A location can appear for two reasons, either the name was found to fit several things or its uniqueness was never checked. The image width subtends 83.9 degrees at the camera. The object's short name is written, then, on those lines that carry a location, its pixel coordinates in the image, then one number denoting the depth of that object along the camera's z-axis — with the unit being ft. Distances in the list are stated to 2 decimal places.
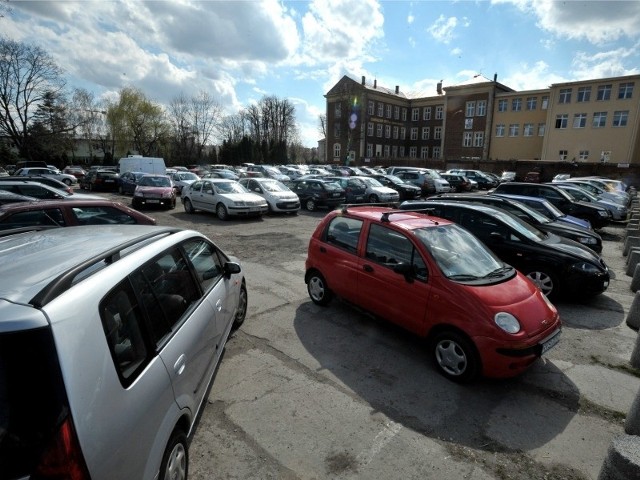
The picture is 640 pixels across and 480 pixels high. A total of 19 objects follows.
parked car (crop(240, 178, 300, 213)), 52.13
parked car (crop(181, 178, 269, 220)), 47.01
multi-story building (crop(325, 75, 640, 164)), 142.00
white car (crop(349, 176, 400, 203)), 62.75
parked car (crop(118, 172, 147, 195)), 72.95
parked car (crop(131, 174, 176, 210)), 53.52
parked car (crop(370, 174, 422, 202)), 73.10
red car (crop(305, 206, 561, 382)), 12.00
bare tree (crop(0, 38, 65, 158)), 128.88
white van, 84.12
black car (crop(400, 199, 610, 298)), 20.24
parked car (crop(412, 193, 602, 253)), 27.99
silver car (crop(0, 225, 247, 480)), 4.58
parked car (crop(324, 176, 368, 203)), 61.66
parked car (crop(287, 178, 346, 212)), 57.57
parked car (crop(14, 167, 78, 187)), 89.57
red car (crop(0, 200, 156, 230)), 20.17
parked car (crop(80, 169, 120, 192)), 79.92
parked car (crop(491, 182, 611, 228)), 43.11
